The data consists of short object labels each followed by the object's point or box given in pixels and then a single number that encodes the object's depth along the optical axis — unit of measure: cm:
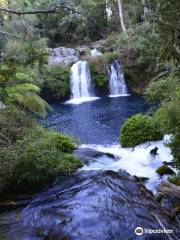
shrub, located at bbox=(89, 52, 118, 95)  1606
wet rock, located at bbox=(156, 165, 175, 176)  532
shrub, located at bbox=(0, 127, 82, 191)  451
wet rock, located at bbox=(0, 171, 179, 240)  351
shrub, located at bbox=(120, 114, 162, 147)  699
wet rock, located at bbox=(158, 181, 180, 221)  379
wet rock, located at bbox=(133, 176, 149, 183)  518
